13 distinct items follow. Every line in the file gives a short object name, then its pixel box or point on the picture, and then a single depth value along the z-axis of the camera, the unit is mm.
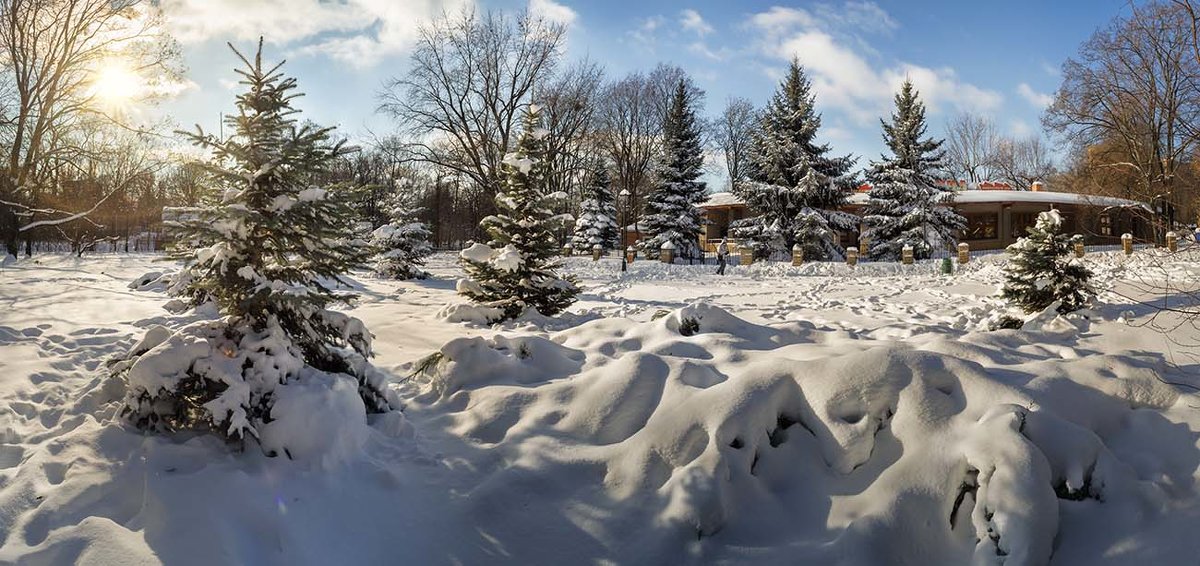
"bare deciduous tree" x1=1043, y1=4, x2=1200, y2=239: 21734
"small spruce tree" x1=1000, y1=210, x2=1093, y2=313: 9602
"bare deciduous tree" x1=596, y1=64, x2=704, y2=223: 36756
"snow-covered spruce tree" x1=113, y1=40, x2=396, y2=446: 3719
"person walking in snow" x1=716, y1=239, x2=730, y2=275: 24344
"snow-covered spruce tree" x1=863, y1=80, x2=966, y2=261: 28609
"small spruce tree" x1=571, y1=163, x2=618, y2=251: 39406
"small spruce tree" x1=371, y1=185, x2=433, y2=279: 22188
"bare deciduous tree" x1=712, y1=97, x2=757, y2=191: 46344
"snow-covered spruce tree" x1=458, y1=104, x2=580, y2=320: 10664
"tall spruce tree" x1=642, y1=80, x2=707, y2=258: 31297
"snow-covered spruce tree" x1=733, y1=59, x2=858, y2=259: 27578
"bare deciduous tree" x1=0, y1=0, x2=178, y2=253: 19375
